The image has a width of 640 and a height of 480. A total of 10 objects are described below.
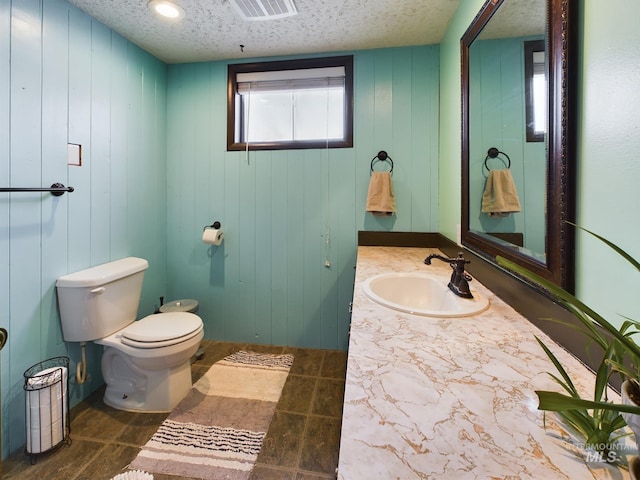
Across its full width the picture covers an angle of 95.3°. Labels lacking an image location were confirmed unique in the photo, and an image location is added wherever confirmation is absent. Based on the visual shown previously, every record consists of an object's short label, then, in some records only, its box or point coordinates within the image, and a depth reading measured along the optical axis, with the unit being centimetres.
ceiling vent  156
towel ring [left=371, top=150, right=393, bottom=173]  208
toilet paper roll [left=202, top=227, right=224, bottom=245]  219
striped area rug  127
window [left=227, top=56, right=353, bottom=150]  214
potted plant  32
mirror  73
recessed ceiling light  160
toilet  152
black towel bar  129
